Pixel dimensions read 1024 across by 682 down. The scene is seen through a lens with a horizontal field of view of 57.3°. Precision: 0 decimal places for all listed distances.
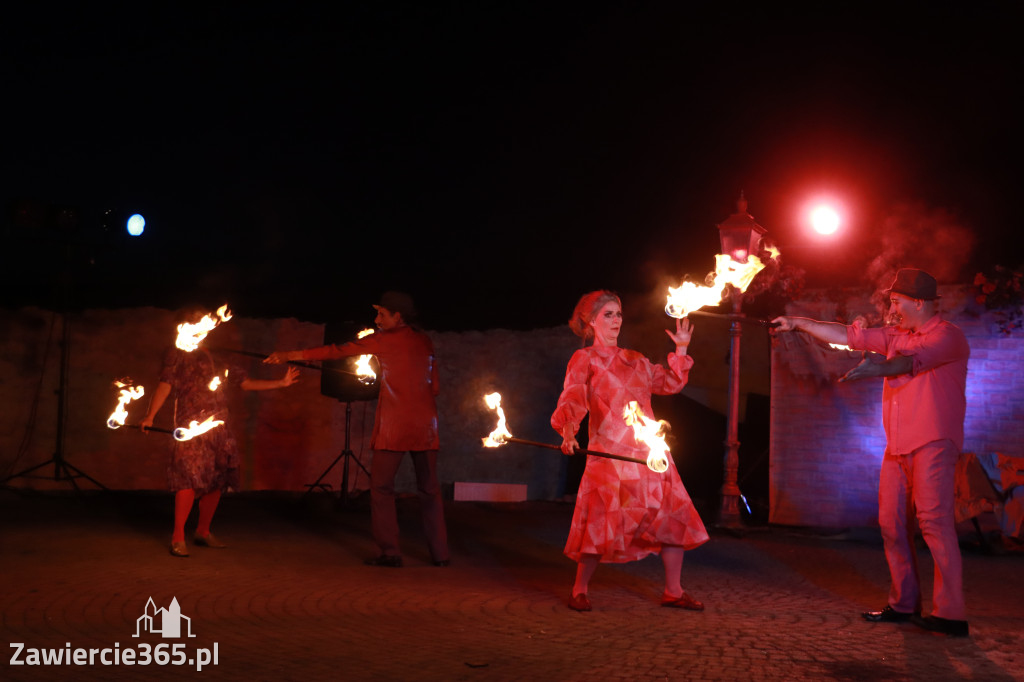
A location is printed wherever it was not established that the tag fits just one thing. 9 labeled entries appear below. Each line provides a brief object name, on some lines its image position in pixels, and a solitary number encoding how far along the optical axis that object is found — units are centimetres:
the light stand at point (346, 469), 1260
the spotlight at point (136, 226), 1256
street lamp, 1104
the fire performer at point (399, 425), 795
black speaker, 1223
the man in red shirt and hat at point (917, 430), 577
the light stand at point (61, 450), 1268
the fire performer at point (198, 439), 820
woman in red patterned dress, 615
